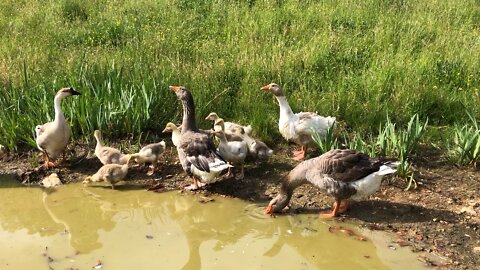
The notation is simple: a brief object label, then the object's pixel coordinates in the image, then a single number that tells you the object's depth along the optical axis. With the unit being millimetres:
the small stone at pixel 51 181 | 6902
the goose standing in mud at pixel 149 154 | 6941
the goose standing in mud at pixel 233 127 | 7289
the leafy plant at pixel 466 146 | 6746
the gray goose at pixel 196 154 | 6316
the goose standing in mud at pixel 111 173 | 6629
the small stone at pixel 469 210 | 6018
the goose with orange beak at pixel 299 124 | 7168
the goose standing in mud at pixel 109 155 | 7004
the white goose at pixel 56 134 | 6965
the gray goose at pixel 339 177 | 5863
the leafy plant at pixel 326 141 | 6875
